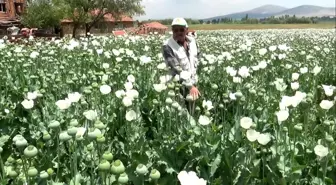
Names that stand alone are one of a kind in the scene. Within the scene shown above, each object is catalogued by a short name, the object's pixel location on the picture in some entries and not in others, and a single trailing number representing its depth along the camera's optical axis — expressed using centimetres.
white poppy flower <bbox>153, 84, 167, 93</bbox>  418
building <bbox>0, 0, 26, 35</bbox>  4106
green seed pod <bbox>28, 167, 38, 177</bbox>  233
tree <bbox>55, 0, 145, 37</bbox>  3338
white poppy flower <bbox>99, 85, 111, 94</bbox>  404
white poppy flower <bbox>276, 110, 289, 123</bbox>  309
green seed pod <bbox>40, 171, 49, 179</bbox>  236
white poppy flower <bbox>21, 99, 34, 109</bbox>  363
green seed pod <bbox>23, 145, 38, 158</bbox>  239
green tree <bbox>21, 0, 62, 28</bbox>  3547
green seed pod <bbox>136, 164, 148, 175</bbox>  239
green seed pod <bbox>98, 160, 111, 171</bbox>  222
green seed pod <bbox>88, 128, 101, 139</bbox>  266
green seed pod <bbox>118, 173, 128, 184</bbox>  214
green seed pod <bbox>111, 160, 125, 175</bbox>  218
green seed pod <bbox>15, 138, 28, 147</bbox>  261
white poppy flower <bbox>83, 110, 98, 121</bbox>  318
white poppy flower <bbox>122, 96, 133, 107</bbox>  358
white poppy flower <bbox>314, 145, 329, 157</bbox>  270
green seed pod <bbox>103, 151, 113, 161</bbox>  232
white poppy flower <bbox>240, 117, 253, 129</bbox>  304
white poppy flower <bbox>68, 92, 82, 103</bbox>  367
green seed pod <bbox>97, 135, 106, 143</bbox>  268
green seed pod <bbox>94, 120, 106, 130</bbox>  293
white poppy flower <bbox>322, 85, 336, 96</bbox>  422
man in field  493
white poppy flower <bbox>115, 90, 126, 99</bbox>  392
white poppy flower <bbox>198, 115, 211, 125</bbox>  335
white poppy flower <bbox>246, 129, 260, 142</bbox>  284
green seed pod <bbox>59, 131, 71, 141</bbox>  272
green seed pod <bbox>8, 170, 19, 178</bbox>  242
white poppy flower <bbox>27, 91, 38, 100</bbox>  409
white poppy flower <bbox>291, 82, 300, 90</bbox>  441
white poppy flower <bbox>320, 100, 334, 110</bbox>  362
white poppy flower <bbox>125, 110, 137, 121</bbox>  339
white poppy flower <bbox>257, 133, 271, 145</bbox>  285
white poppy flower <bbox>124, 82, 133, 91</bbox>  396
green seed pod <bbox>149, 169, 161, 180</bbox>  237
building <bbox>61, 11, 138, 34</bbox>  3847
